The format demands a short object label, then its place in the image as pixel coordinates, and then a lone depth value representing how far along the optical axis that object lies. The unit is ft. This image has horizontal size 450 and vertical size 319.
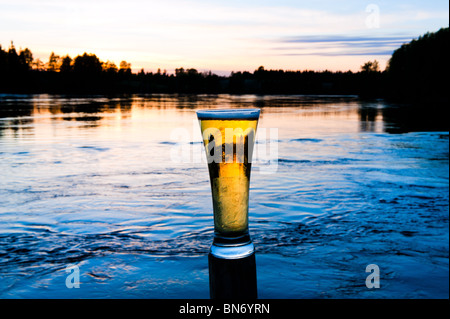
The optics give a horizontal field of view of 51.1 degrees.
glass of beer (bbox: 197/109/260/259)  4.58
